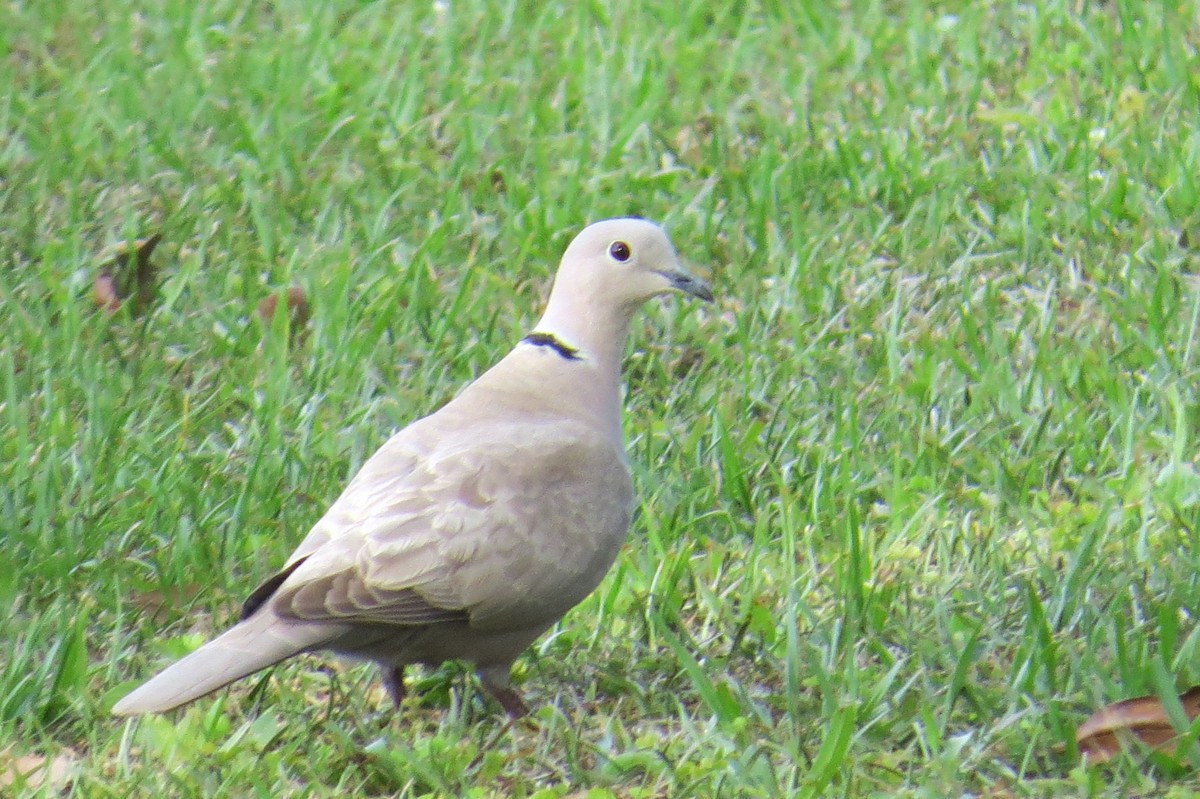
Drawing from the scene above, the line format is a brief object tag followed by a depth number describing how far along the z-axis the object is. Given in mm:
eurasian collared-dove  6633
